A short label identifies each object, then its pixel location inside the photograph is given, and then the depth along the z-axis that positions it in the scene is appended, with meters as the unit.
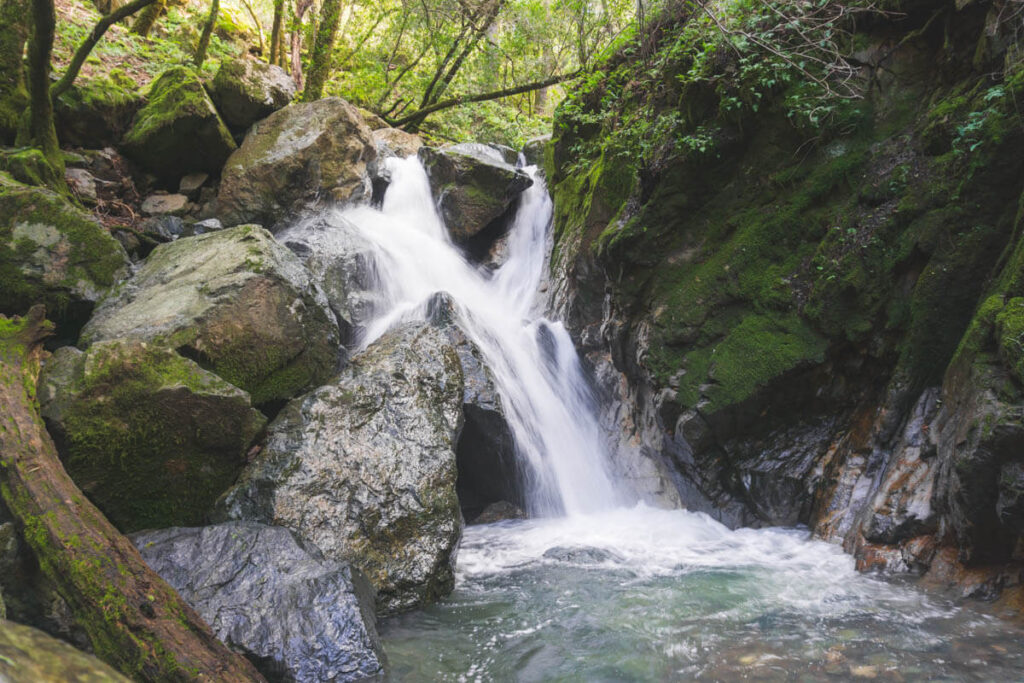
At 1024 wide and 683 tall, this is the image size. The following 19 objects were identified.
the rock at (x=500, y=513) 6.73
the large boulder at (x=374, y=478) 4.36
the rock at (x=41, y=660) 1.55
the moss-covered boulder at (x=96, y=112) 8.66
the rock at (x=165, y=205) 8.78
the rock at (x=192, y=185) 9.46
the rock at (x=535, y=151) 13.71
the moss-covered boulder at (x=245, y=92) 9.90
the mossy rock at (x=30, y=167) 6.68
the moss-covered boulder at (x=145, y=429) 4.17
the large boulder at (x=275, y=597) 3.22
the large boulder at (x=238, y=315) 5.19
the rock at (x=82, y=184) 7.98
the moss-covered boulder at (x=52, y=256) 5.50
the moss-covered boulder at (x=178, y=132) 8.94
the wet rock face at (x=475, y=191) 11.00
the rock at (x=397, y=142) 13.74
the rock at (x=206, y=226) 8.25
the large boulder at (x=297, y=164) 9.30
